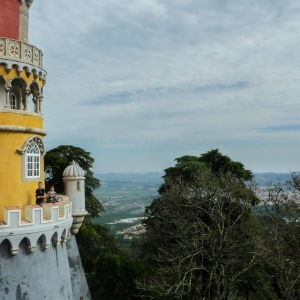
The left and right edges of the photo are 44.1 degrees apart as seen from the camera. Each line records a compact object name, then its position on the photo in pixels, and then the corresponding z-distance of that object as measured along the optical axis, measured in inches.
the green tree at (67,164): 1275.8
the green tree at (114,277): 852.0
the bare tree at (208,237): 803.4
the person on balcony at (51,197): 594.8
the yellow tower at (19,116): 554.9
